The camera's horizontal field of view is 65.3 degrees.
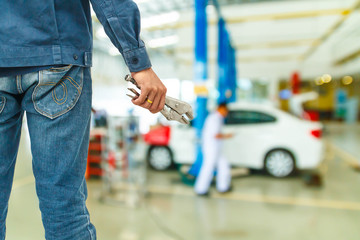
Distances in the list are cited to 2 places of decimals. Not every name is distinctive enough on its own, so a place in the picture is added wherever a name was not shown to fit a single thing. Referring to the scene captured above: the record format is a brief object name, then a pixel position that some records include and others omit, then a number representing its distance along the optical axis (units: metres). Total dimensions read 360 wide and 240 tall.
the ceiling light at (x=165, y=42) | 12.87
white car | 5.40
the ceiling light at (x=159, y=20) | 7.27
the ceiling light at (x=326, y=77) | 17.18
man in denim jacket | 0.84
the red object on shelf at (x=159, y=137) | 5.99
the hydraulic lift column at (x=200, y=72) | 4.73
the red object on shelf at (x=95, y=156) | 5.29
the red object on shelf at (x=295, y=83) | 15.25
